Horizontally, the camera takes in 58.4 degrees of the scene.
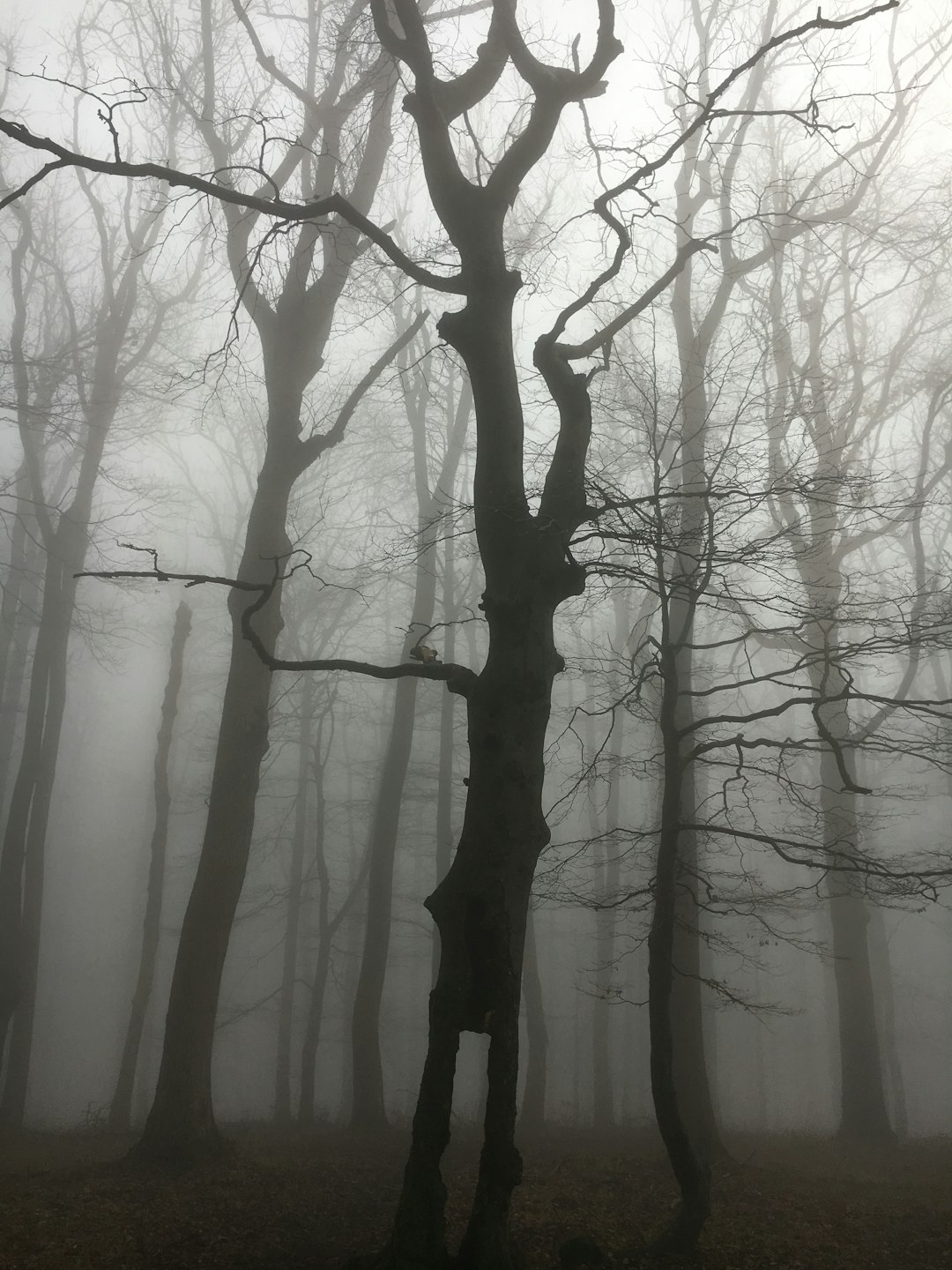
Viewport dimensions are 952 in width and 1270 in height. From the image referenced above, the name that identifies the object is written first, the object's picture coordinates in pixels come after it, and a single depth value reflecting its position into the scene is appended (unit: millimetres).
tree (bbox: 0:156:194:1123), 11383
